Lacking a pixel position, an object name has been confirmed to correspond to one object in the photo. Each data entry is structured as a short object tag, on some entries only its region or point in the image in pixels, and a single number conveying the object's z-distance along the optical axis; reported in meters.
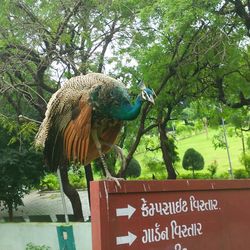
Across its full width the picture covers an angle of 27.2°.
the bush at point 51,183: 19.42
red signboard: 3.39
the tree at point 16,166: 12.50
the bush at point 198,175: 20.37
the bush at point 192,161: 21.89
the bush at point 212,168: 21.62
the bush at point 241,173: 19.90
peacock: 4.09
